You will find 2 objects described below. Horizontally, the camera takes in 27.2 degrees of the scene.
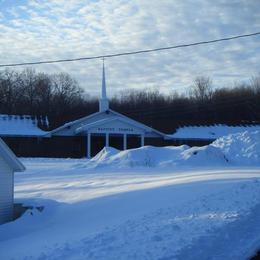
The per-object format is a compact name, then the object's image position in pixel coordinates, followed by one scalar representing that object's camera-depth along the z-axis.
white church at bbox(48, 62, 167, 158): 48.62
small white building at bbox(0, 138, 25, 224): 19.89
